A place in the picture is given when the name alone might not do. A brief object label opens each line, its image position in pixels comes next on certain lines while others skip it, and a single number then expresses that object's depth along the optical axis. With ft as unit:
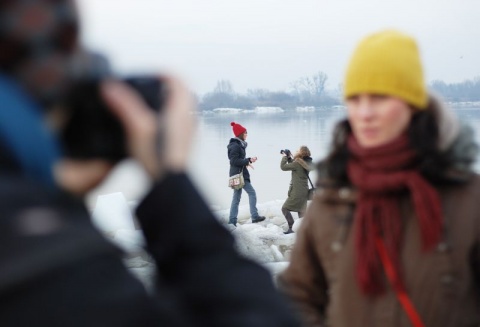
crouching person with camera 47.01
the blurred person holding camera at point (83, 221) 5.36
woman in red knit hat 48.51
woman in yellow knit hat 12.07
